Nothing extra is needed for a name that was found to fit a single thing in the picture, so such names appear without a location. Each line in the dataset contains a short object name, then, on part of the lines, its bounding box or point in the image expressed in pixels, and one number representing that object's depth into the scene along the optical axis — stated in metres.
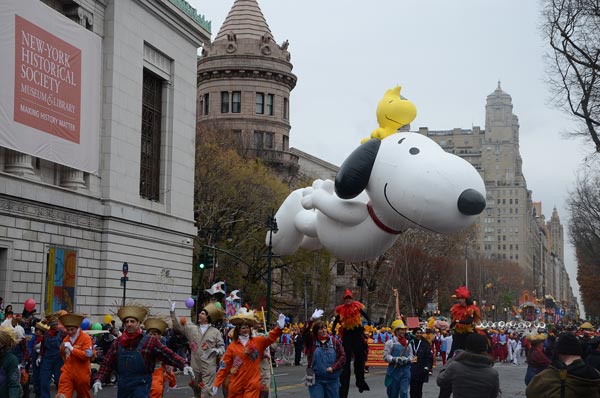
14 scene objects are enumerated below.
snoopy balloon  14.80
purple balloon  20.84
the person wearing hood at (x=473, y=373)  8.99
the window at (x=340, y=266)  64.40
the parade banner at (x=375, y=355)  37.16
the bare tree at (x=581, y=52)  27.61
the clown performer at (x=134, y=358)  11.92
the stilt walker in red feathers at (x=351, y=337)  17.05
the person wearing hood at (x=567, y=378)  7.64
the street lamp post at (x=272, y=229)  19.14
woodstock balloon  16.28
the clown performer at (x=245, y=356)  13.45
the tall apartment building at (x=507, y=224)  181.62
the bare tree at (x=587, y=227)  55.72
